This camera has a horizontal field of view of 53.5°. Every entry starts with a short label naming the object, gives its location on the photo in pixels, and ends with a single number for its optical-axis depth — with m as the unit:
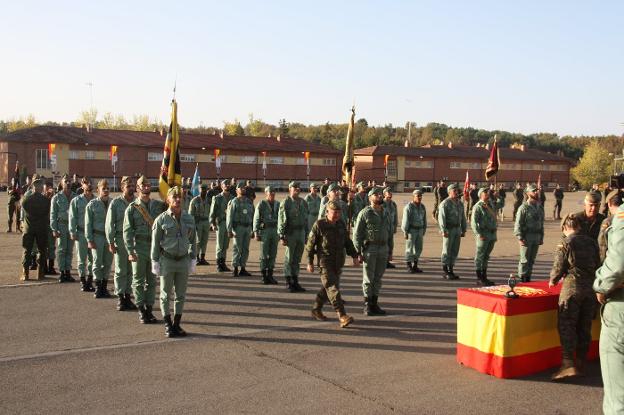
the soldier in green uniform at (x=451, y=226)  14.38
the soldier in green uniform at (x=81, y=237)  12.01
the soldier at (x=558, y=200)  34.03
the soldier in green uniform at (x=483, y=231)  13.80
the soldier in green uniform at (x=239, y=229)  14.07
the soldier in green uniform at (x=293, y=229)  12.38
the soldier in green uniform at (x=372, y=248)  10.34
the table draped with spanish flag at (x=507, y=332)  6.96
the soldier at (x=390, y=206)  15.17
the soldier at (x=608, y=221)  7.64
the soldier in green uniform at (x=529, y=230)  13.65
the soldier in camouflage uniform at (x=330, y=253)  9.33
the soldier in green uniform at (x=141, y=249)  9.49
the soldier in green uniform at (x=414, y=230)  15.20
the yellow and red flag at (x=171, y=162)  11.73
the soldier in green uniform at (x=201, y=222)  15.78
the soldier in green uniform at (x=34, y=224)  12.82
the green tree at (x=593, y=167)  84.19
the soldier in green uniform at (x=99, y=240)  11.16
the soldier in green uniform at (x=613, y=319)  4.88
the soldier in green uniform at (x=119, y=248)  10.21
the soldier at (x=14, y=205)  21.92
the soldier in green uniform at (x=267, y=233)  13.27
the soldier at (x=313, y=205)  17.09
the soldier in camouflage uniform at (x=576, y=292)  7.13
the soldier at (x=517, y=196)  31.34
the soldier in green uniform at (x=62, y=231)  12.89
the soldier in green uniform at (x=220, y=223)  14.80
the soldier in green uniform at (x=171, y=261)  8.63
